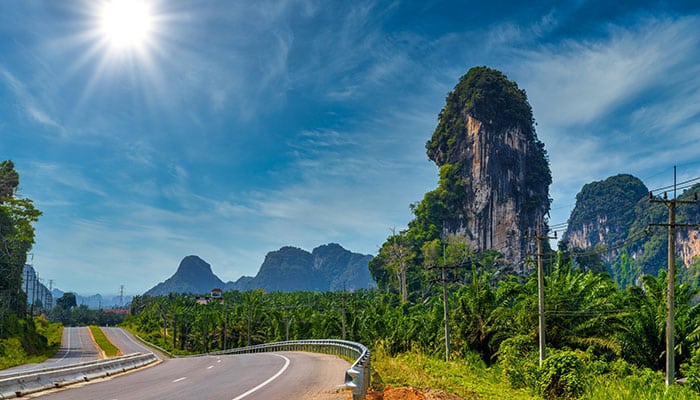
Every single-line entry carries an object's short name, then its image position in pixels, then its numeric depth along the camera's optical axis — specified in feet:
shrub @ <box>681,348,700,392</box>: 70.33
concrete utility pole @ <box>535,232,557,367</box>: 99.35
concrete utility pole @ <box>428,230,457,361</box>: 123.65
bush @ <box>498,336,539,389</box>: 74.98
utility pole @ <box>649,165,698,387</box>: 75.51
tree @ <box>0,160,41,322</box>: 198.70
